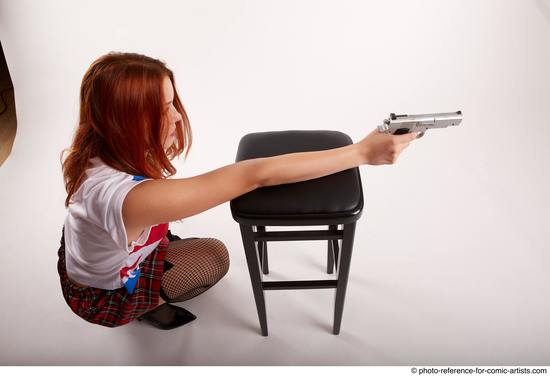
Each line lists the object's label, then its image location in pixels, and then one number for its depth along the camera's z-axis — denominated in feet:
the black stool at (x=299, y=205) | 3.00
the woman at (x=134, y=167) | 2.83
